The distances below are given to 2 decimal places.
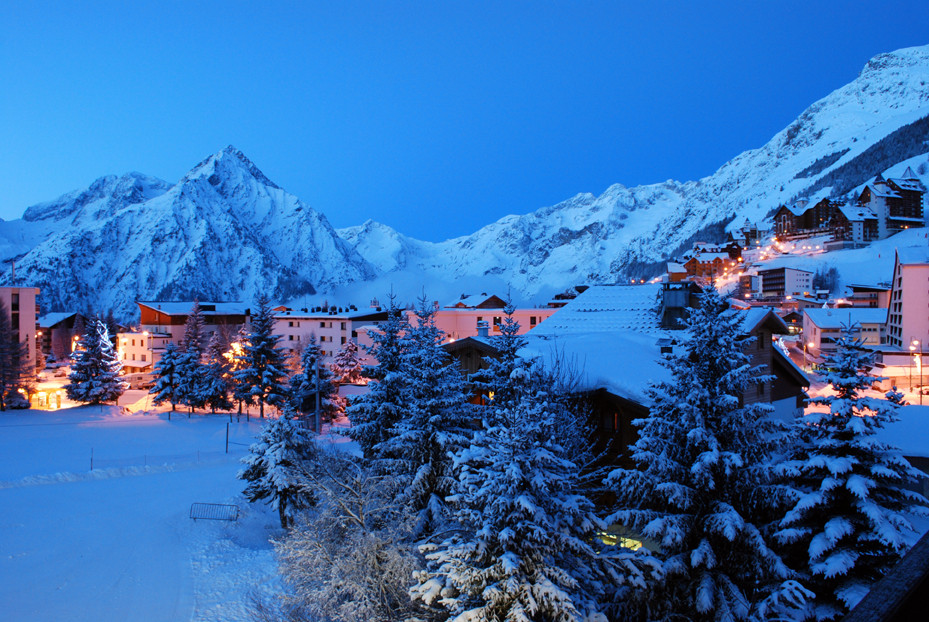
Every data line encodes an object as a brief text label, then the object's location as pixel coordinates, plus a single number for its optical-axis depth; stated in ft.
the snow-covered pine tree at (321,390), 127.13
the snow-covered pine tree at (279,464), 67.26
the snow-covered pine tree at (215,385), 139.13
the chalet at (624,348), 56.75
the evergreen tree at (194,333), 175.83
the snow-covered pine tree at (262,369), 133.28
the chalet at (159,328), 238.07
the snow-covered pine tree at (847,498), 33.63
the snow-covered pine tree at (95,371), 142.92
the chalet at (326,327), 230.48
